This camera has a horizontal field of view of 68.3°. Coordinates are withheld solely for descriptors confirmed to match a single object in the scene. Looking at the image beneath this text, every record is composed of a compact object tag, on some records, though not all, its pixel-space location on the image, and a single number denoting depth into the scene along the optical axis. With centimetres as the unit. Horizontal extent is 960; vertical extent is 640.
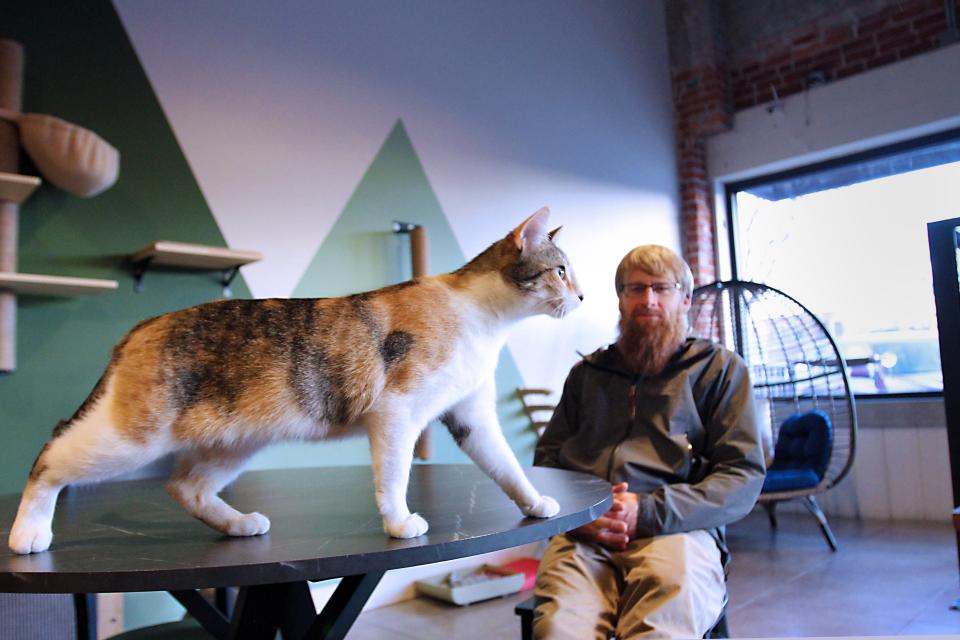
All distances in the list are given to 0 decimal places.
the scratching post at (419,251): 325
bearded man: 138
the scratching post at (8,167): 219
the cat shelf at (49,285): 212
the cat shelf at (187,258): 242
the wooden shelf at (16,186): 209
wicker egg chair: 368
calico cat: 91
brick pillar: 494
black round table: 78
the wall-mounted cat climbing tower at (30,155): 218
